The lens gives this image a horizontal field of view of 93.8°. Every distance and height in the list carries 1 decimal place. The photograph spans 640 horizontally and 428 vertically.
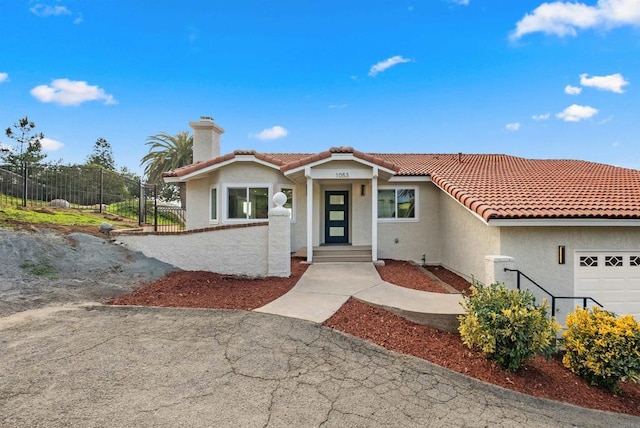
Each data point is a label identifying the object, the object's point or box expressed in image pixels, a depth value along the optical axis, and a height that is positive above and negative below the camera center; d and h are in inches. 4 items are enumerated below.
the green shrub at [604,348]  192.0 -90.0
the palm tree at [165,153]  1061.8 +221.2
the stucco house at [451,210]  305.7 +5.3
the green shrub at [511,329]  187.9 -74.6
